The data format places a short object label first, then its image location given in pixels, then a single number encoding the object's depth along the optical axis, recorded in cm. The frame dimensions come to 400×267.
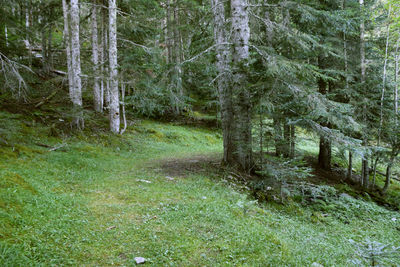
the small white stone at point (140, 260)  340
